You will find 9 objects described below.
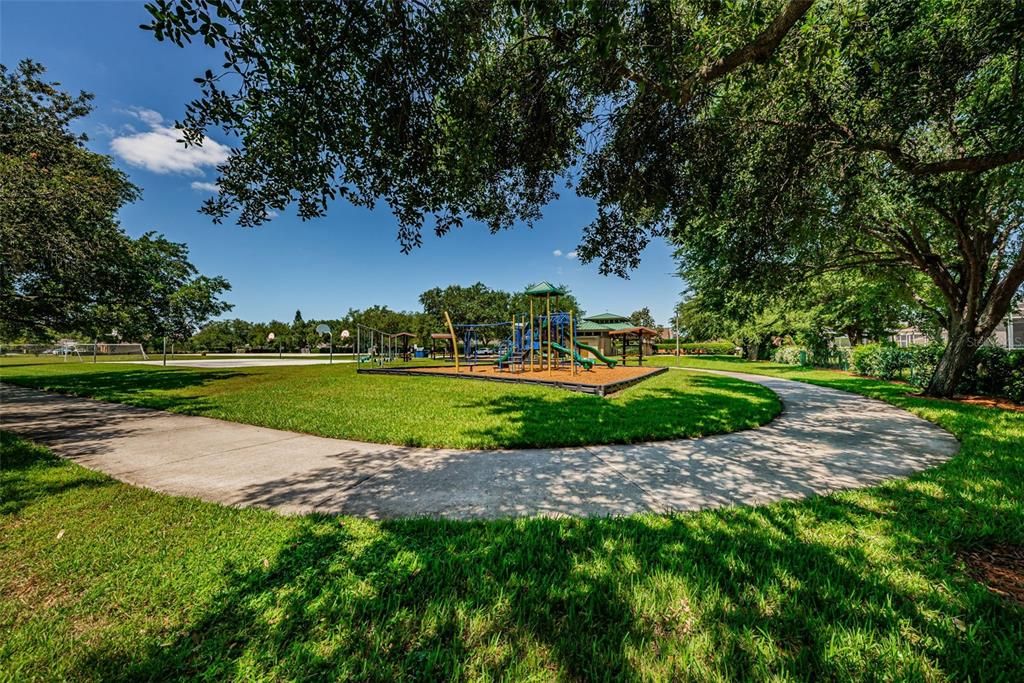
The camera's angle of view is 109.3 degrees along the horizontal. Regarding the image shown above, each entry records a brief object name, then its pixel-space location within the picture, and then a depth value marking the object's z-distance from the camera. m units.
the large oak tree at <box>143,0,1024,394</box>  3.40
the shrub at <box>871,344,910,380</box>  14.58
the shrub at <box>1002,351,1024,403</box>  8.76
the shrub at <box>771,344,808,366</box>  28.97
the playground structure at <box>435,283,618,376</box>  13.98
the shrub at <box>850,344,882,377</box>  16.88
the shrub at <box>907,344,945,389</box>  11.70
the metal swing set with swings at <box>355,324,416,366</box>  19.54
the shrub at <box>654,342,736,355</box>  51.18
